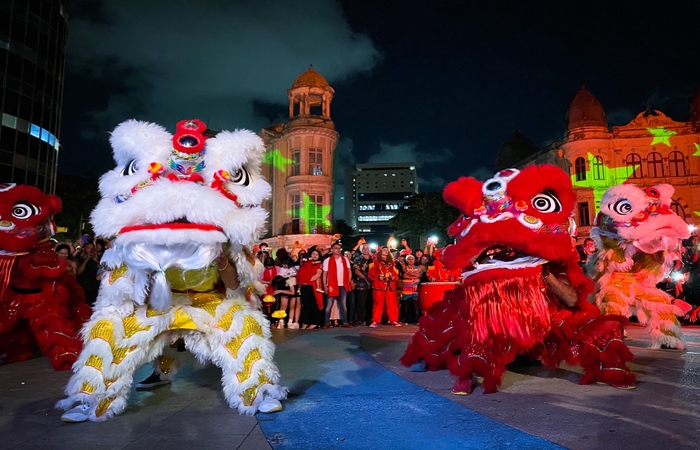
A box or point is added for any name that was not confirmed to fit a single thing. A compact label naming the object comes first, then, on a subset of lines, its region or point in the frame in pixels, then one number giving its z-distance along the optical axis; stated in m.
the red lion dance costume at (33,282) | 4.63
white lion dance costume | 2.83
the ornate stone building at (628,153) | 28.83
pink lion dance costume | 5.24
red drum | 7.00
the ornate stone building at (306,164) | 28.14
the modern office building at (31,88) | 28.38
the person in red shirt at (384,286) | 8.90
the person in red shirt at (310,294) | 8.75
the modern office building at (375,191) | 96.94
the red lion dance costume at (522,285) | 3.44
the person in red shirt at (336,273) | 8.62
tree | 33.62
